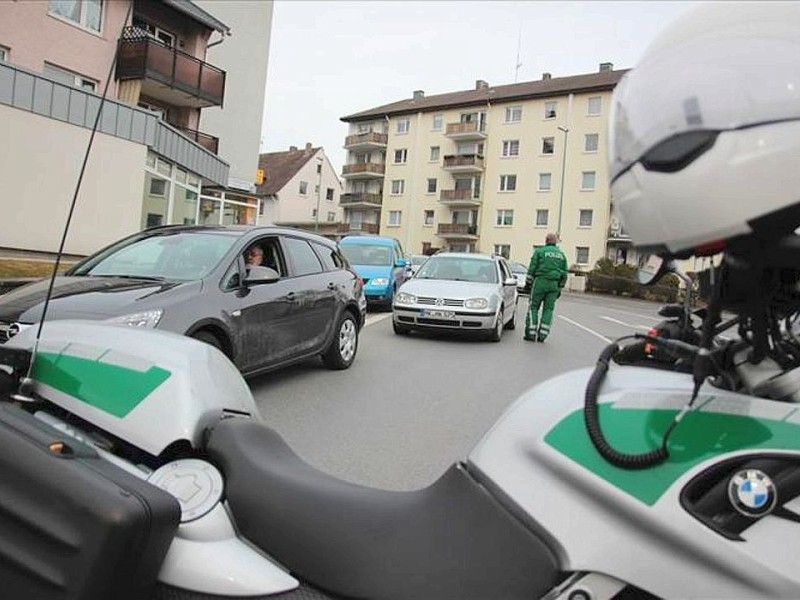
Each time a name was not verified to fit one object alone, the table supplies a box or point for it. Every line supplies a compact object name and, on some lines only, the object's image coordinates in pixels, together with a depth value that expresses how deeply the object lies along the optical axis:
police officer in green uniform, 10.93
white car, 10.73
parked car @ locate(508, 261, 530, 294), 28.03
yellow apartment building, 50.88
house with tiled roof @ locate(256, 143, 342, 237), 64.62
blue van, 15.43
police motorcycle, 1.11
